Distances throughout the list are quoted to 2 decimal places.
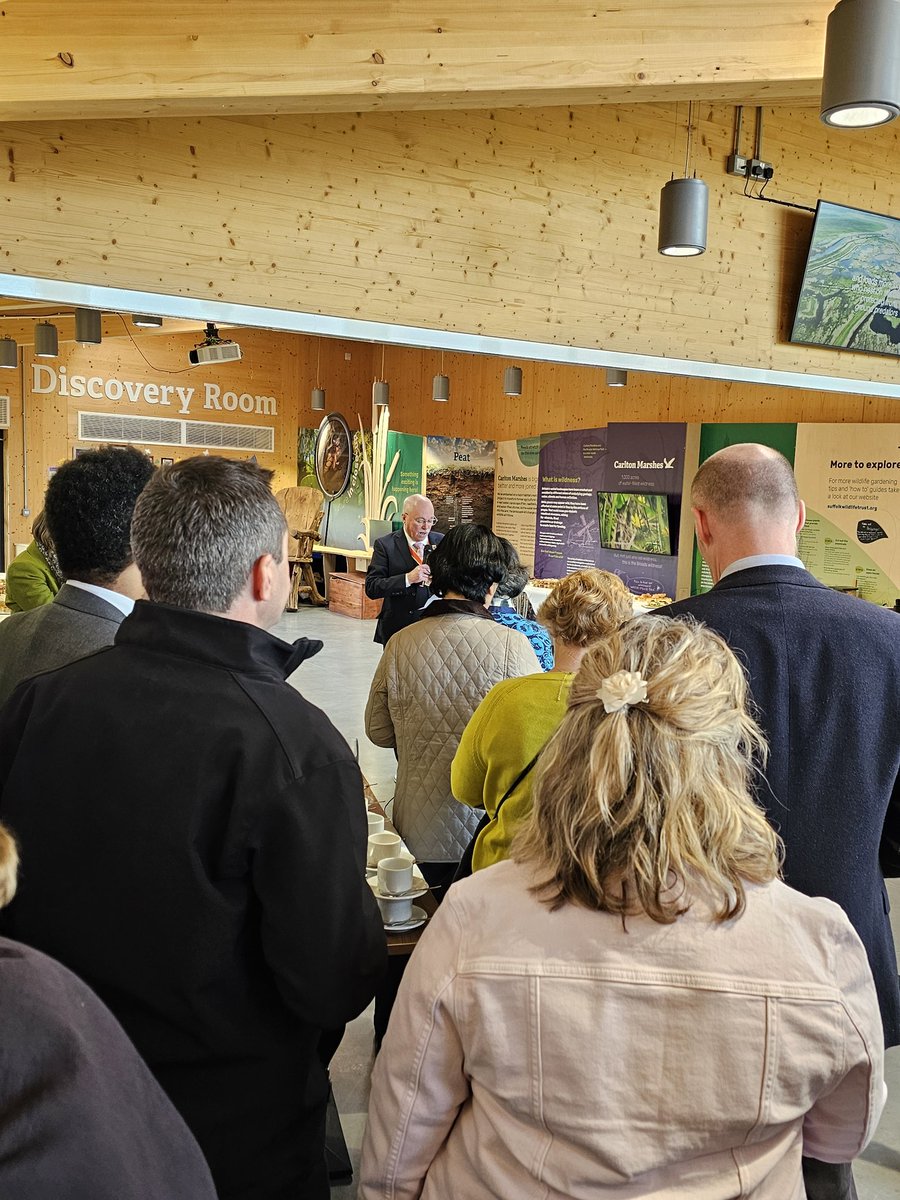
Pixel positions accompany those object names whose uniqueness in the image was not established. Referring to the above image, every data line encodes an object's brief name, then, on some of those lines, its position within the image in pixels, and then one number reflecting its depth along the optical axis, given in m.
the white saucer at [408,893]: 2.10
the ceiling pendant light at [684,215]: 4.11
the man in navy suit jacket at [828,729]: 1.73
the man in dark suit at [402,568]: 5.60
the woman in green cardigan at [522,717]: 2.13
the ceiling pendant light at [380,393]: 13.31
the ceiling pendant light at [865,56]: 2.45
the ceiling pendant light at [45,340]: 11.16
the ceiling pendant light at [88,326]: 9.48
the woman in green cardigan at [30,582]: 3.64
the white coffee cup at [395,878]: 2.11
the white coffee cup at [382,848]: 2.33
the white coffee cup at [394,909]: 2.08
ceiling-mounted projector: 9.55
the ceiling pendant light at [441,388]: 13.30
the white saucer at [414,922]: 2.04
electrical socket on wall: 5.46
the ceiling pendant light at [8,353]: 12.20
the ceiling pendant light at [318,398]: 15.68
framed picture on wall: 15.12
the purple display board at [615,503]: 10.37
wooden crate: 13.50
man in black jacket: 1.33
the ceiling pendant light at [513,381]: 12.36
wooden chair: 14.89
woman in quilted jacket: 2.93
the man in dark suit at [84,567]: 2.07
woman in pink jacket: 1.05
